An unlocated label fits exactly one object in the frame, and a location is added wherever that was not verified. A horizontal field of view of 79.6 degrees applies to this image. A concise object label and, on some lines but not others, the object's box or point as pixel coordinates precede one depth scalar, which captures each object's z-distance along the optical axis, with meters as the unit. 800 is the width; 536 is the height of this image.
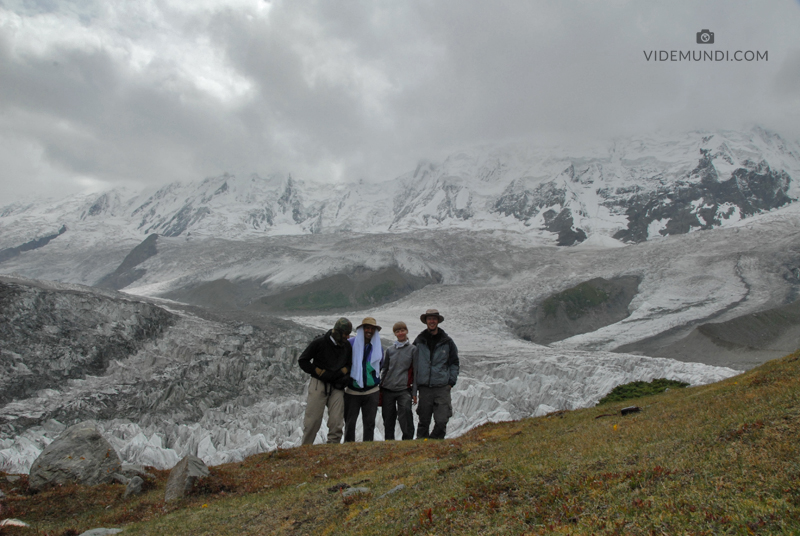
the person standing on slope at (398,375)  12.52
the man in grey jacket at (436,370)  12.18
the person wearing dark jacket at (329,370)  11.62
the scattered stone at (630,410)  11.21
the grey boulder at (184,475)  8.65
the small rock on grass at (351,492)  6.92
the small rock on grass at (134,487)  9.63
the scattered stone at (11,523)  7.46
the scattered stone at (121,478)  11.01
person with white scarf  12.08
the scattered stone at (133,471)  11.47
